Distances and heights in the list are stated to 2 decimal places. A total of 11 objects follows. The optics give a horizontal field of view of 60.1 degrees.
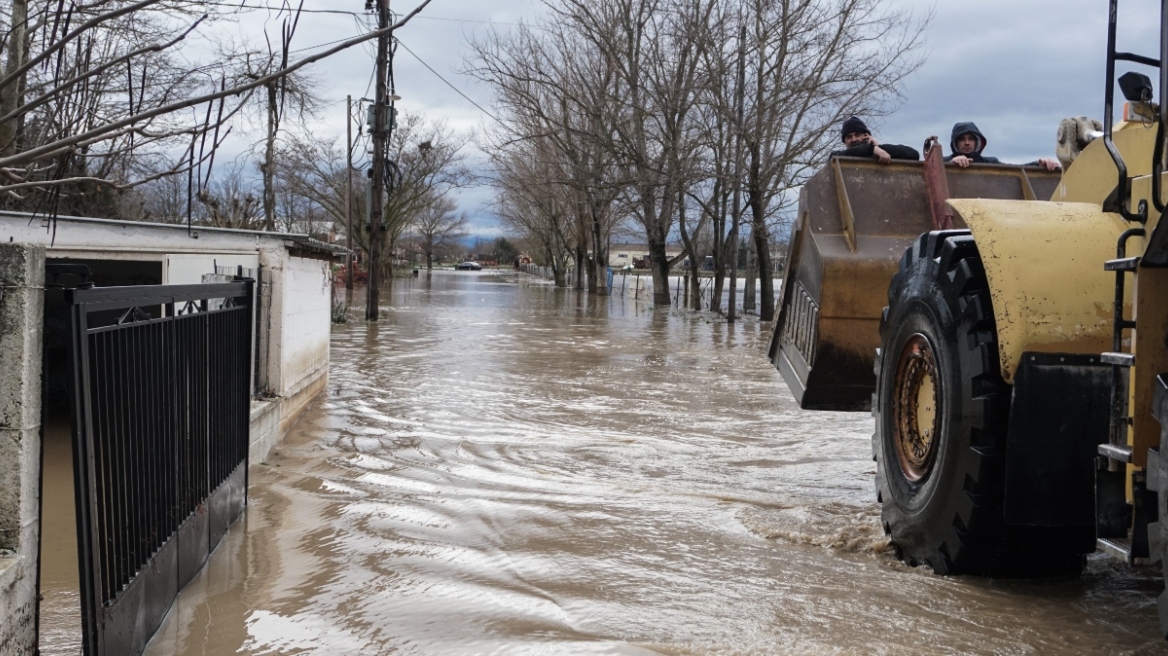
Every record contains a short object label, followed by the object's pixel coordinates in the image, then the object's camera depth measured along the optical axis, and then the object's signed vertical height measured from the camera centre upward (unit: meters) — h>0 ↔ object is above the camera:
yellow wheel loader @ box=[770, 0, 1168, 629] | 3.33 -0.31
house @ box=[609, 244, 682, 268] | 116.82 +3.60
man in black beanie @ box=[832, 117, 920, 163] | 7.41 +1.08
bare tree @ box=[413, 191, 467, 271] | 84.82 +5.08
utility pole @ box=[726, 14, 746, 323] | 22.53 +3.42
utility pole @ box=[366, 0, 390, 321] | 22.91 +2.42
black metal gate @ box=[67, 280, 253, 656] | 3.21 -0.70
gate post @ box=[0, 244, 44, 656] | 3.11 -0.48
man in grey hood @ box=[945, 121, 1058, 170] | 7.96 +1.20
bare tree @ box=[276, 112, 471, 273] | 51.09 +4.97
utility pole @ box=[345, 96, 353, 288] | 38.84 +2.30
